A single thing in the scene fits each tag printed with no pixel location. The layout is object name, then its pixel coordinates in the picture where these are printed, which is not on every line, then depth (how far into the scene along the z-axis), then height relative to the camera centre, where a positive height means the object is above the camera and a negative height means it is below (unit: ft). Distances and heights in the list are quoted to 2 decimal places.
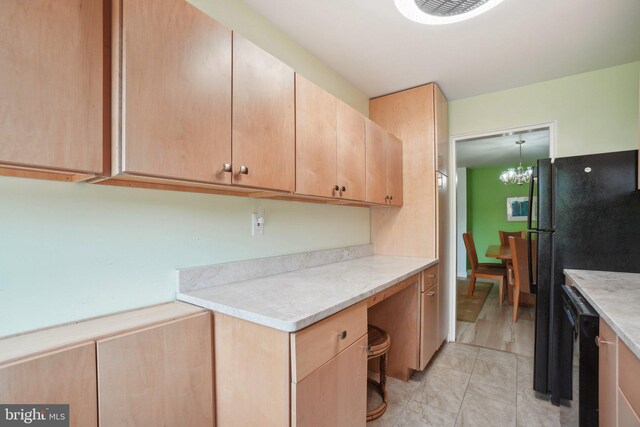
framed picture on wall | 19.25 +0.40
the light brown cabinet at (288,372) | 3.27 -1.91
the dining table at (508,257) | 12.84 -1.89
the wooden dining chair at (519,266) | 11.32 -2.02
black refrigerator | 5.69 -0.33
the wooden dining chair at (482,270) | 13.00 -2.61
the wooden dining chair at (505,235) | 16.88 -1.23
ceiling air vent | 4.93 +3.52
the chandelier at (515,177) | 15.05 +1.93
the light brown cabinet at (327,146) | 5.21 +1.36
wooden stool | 5.65 -2.63
